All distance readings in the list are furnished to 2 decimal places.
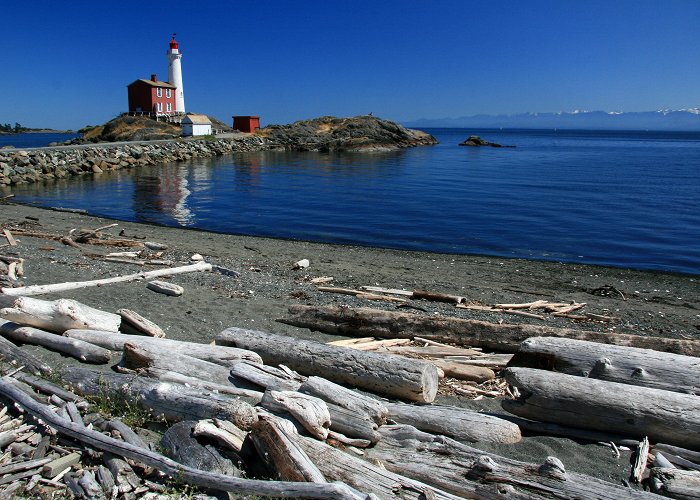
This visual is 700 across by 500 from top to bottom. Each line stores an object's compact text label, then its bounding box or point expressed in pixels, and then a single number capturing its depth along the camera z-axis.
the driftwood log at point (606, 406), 5.53
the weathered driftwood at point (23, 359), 6.61
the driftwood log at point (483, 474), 4.40
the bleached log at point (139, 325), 8.03
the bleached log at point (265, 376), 6.19
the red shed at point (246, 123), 94.19
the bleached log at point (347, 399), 5.57
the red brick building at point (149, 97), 86.25
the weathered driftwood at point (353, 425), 5.38
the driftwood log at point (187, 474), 4.24
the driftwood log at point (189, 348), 6.94
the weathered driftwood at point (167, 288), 10.56
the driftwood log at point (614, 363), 6.07
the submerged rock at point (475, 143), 112.56
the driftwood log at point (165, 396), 5.22
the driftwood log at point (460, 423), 5.73
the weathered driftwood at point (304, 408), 5.18
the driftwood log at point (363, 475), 4.44
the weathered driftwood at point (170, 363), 6.58
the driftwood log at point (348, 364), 6.48
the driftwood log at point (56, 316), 7.91
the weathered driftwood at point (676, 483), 4.66
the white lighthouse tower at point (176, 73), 91.56
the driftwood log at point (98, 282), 9.53
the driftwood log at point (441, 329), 7.59
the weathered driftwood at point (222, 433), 4.91
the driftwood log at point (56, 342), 7.17
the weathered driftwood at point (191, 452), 4.73
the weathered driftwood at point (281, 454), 4.48
